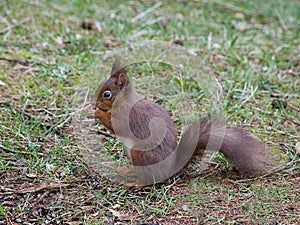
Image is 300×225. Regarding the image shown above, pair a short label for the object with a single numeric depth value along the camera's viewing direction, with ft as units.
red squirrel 15.57
